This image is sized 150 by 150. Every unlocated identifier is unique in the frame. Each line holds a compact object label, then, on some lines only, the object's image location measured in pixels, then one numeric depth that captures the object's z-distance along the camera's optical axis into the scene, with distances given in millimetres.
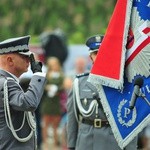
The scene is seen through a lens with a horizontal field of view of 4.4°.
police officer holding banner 20220
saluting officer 17589
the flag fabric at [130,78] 18328
